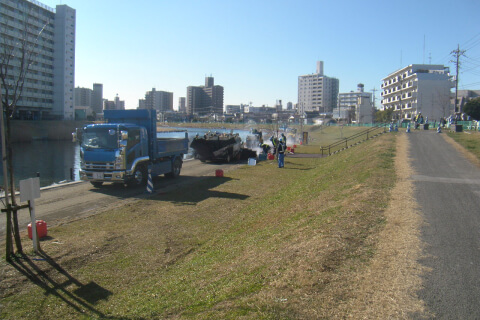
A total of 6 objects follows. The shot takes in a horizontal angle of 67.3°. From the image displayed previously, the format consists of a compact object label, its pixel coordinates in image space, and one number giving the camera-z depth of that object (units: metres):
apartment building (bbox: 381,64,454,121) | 69.38
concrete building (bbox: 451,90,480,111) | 85.34
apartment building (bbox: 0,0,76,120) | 73.50
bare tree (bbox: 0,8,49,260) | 7.05
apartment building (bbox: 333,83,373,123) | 94.00
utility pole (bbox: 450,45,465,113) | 49.06
